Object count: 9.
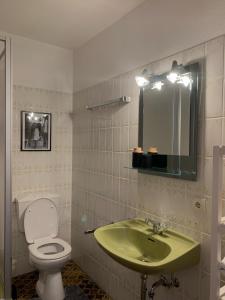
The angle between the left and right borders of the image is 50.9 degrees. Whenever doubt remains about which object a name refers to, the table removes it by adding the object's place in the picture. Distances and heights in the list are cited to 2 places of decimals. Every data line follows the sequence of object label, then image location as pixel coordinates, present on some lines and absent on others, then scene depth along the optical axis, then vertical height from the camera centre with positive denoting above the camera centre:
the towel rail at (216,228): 1.01 -0.35
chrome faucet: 1.54 -0.53
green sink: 1.22 -0.60
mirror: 1.41 +0.16
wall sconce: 1.44 +0.46
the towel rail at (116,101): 1.86 +0.38
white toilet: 1.97 -0.91
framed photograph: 2.39 +0.15
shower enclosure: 1.59 -0.09
